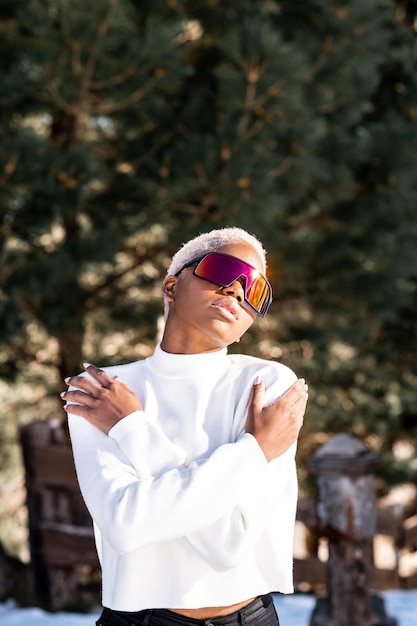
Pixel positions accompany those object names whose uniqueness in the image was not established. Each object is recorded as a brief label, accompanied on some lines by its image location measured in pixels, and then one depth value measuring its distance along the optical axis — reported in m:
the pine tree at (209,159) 4.53
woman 1.58
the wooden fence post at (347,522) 4.16
